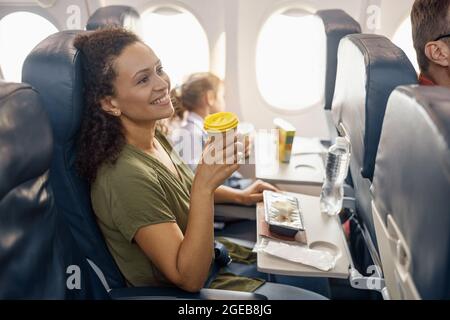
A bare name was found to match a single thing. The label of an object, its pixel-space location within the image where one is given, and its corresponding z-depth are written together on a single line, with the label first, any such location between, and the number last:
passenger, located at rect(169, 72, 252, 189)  2.72
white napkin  1.39
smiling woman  1.32
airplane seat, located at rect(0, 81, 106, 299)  0.89
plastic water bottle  1.83
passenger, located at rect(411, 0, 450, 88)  1.45
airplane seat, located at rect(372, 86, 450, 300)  0.72
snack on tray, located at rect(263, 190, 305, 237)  1.55
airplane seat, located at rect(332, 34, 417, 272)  1.29
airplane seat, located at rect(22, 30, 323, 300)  1.22
